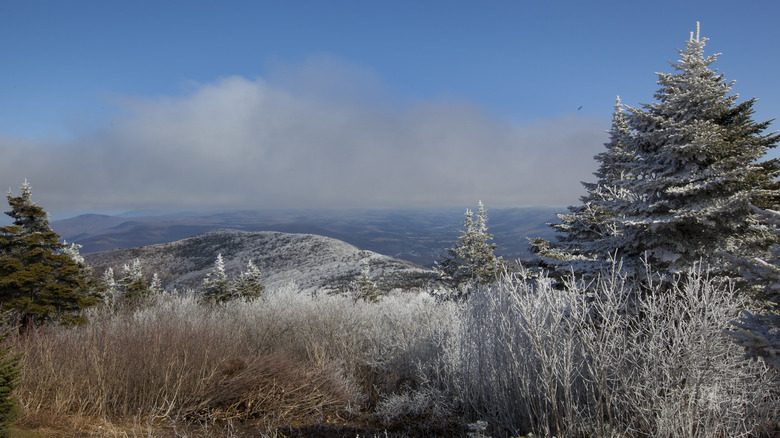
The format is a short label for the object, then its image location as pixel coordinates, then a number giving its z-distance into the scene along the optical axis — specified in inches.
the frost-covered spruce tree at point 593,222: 337.7
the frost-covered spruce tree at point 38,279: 418.0
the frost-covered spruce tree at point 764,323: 148.3
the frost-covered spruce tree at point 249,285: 1062.4
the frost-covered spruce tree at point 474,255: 697.0
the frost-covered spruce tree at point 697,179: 285.4
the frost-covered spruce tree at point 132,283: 1206.1
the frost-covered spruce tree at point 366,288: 1014.4
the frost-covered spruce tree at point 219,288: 1040.0
